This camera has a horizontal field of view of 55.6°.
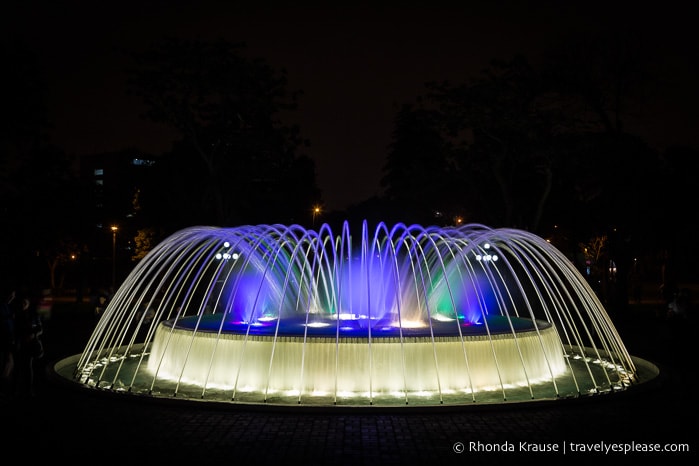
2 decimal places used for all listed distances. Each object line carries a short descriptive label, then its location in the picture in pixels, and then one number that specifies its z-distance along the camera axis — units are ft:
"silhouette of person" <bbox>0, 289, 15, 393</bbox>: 45.96
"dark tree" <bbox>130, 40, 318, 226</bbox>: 122.11
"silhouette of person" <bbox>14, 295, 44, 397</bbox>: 43.57
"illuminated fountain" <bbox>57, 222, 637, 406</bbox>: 46.42
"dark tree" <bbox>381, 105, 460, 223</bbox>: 173.78
